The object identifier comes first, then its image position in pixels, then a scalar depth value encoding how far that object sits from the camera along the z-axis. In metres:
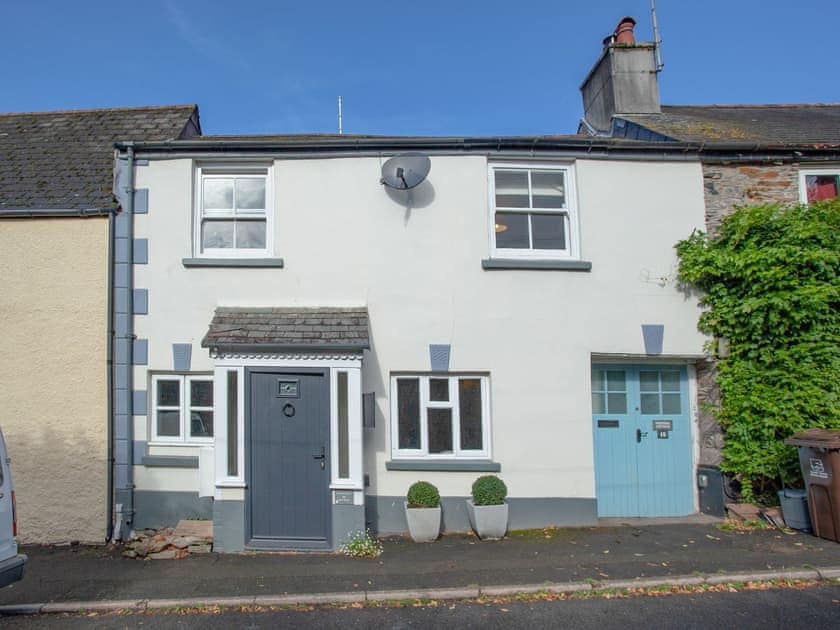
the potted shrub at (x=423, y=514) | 8.02
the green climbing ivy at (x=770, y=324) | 8.31
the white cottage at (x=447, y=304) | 8.58
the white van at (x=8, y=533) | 5.05
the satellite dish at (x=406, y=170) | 8.65
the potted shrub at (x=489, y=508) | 8.07
